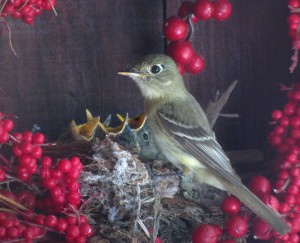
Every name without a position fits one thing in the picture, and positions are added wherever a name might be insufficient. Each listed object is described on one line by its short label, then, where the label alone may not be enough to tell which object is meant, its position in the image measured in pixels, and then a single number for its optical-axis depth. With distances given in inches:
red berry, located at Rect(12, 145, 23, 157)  80.4
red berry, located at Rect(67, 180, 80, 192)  80.7
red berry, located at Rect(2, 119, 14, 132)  78.8
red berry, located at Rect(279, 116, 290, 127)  94.4
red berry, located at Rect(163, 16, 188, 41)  91.9
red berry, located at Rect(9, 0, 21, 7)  83.7
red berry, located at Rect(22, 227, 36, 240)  77.4
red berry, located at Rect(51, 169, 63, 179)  79.4
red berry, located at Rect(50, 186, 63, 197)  81.1
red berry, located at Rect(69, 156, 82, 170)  79.7
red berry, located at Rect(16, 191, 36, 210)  83.5
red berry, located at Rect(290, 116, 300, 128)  93.0
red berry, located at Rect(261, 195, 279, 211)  88.4
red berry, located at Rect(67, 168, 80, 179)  79.7
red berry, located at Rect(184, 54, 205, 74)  96.0
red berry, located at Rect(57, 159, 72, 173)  79.1
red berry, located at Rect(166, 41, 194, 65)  94.0
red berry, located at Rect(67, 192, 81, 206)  81.1
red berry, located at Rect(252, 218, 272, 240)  89.8
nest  84.7
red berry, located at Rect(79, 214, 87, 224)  80.1
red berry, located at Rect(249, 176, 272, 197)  92.5
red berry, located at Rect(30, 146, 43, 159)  80.5
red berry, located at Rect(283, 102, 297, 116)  94.1
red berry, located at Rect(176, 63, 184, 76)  97.0
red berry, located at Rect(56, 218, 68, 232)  79.2
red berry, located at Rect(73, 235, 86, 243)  79.3
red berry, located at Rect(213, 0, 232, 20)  92.0
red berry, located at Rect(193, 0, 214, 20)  91.3
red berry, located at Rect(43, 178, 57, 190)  79.7
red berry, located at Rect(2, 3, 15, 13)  84.2
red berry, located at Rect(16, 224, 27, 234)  77.7
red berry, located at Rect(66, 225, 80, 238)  79.0
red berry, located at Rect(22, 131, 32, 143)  80.7
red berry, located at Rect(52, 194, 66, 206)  81.4
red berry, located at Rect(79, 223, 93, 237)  79.4
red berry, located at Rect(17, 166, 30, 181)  81.1
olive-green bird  93.7
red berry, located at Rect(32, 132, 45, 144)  81.0
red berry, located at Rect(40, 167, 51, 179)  79.7
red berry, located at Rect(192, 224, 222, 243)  87.0
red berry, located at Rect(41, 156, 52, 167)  80.3
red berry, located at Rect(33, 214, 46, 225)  80.0
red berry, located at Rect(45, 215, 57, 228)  79.4
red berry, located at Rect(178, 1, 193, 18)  93.8
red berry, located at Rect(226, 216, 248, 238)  88.0
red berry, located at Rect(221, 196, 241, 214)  90.4
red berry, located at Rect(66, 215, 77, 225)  79.7
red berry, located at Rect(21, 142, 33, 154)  79.7
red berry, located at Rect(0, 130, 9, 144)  78.1
